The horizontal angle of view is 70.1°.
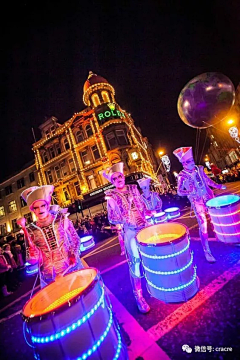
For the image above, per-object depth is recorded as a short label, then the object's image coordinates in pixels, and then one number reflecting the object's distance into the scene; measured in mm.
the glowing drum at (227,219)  4082
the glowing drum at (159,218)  7628
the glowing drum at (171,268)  2615
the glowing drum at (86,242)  7329
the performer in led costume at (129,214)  3303
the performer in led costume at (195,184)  4522
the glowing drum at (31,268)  6344
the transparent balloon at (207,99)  5910
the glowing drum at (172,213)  9072
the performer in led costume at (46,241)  2795
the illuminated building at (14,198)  33562
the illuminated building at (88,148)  26156
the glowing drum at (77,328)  1541
